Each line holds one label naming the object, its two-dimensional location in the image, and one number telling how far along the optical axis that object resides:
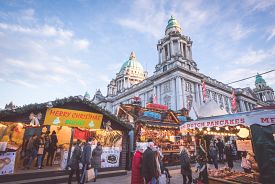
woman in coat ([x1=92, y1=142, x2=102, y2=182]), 9.79
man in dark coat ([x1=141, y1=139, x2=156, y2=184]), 5.97
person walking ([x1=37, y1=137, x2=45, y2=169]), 12.20
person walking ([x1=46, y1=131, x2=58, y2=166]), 12.87
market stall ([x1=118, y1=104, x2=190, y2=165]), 16.22
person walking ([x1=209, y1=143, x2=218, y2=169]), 13.74
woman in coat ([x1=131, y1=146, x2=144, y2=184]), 6.14
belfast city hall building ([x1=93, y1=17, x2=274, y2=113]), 40.69
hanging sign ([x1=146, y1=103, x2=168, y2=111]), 19.77
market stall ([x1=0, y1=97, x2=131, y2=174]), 9.97
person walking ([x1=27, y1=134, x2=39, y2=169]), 12.03
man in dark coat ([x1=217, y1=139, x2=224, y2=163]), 18.55
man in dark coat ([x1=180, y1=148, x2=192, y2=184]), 8.63
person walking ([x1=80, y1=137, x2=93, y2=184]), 8.73
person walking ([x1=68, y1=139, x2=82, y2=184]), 8.38
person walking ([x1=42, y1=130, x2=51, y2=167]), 12.76
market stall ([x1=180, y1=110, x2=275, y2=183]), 6.02
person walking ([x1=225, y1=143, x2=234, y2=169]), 14.01
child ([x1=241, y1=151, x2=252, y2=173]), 9.33
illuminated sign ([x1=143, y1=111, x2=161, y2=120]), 17.52
